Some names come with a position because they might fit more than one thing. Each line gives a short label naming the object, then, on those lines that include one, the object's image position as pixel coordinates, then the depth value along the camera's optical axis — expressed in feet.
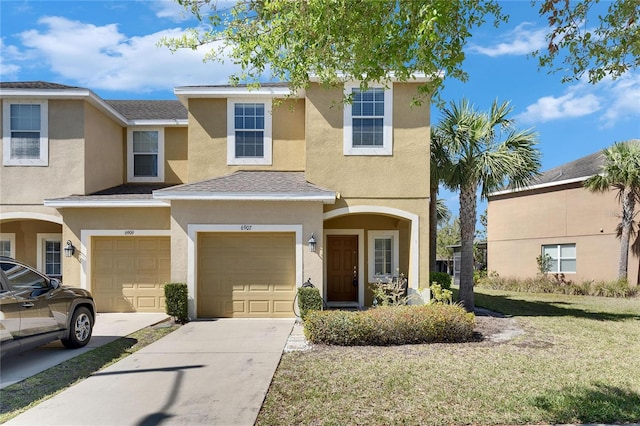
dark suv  21.77
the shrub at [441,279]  43.91
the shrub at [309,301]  35.35
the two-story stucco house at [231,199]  38.14
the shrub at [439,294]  35.53
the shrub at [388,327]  28.68
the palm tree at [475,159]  42.68
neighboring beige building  67.41
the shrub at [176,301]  36.22
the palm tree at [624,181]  61.98
